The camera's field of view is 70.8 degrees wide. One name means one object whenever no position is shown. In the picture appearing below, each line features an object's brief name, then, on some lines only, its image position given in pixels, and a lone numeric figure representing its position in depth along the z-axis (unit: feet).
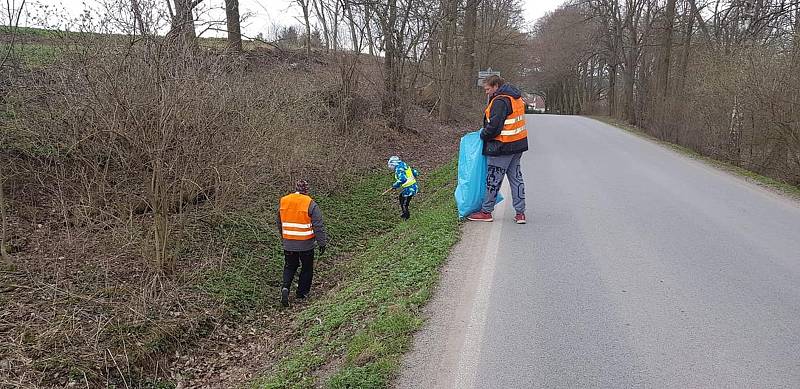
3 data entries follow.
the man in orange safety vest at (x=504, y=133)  22.98
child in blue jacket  32.32
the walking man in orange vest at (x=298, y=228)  22.21
